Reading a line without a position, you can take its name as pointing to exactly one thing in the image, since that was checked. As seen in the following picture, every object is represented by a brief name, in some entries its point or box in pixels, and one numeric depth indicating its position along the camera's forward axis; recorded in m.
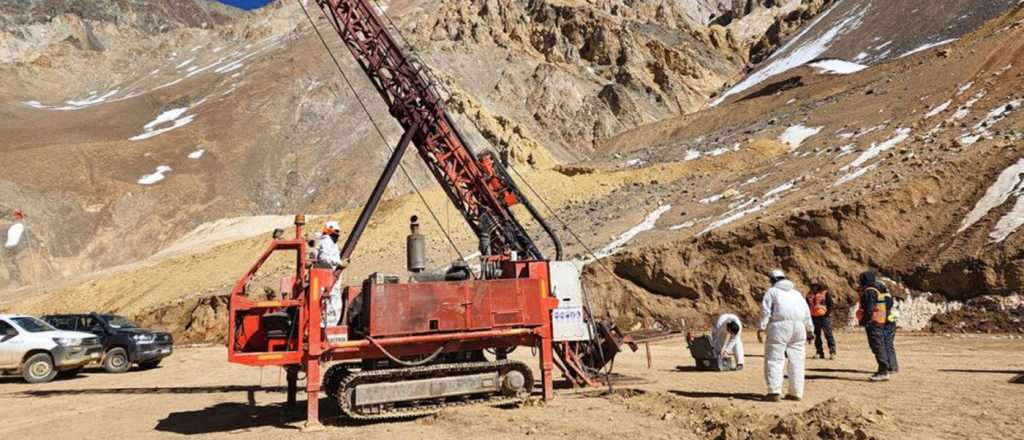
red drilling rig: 8.16
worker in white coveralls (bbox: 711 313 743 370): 11.58
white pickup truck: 14.70
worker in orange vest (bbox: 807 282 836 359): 12.19
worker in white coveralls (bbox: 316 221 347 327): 8.28
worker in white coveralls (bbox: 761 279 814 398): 8.42
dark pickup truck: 16.80
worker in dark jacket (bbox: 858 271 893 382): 9.62
